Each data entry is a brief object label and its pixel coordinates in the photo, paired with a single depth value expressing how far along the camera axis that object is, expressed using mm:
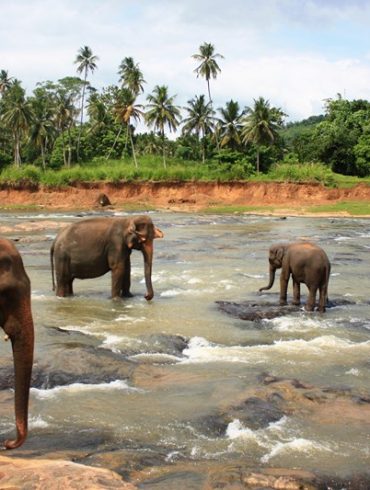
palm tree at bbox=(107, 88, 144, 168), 60188
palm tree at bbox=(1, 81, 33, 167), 61750
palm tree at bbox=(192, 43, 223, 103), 66000
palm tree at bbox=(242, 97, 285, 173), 56406
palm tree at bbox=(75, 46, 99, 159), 67312
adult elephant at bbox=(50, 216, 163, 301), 11763
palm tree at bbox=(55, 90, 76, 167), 67638
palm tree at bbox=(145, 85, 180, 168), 62062
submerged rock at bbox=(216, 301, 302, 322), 10438
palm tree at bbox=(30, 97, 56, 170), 63656
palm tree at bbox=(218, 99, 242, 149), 61250
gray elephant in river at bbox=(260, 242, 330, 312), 10891
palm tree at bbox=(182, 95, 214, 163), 64812
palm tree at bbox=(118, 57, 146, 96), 66188
